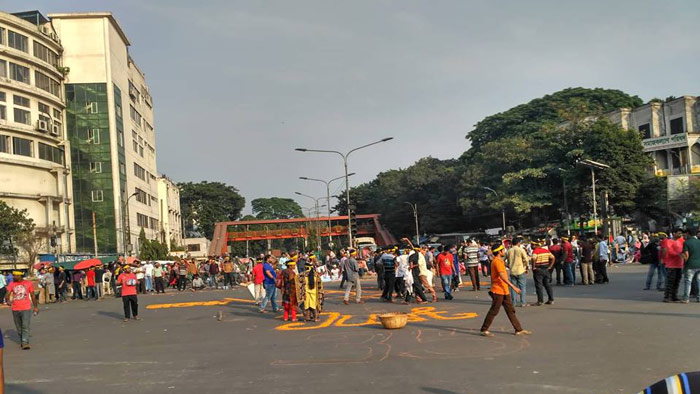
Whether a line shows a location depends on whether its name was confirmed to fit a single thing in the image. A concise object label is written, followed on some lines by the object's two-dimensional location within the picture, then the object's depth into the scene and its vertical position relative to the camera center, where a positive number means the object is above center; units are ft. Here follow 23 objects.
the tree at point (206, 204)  364.99 +20.14
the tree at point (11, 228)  141.90 +5.12
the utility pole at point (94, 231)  192.09 +4.30
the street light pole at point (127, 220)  194.59 +7.48
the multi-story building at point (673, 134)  192.78 +24.22
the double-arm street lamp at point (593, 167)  134.82 +11.29
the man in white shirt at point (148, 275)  106.73 -5.77
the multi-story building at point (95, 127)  194.08 +37.48
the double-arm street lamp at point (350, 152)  127.07 +17.32
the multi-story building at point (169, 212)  276.62 +13.45
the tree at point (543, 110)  240.34 +42.85
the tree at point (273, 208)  459.32 +18.99
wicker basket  41.04 -6.32
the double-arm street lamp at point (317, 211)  216.54 +8.17
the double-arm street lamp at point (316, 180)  185.63 +15.65
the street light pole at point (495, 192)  194.76 +8.83
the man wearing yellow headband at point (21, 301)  42.80 -3.67
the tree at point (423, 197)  257.34 +12.49
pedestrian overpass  286.05 +0.89
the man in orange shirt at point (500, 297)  36.28 -4.62
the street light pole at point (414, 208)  262.55 +7.15
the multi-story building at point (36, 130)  161.68 +32.84
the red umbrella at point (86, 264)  95.91 -2.89
